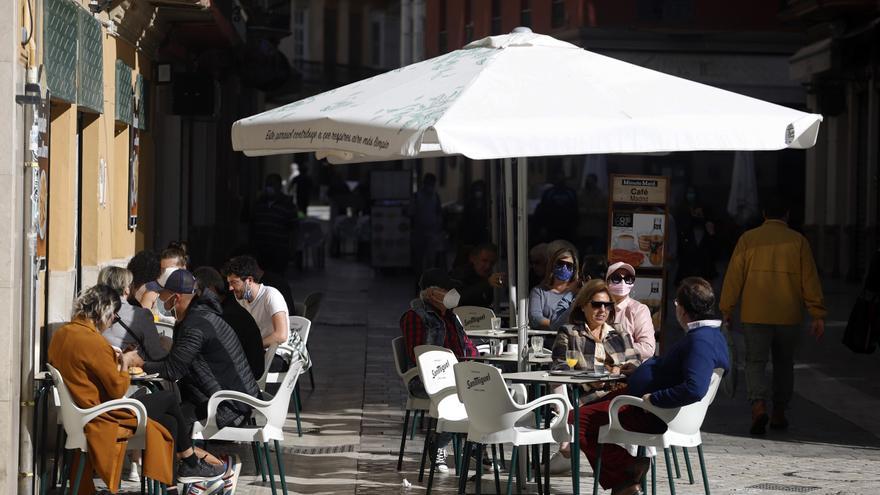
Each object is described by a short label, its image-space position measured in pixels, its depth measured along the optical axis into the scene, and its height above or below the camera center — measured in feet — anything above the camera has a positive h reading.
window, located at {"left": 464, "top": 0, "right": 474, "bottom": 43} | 147.54 +18.18
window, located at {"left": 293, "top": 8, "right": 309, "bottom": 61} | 228.84 +26.30
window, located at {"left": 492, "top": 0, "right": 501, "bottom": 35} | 139.13 +17.46
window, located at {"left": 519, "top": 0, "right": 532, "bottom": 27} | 130.00 +16.64
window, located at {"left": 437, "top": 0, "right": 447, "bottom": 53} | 157.48 +18.57
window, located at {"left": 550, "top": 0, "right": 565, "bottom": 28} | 122.11 +15.61
